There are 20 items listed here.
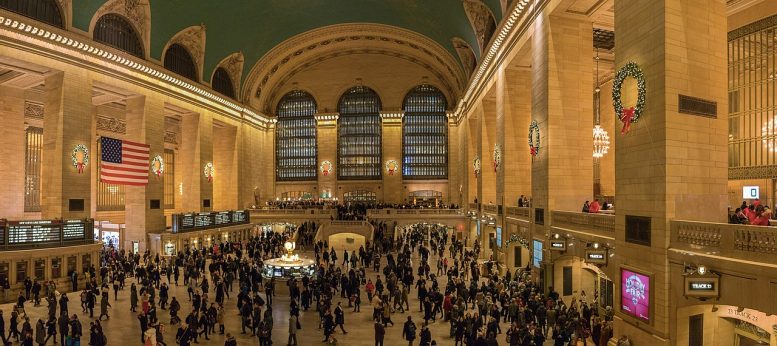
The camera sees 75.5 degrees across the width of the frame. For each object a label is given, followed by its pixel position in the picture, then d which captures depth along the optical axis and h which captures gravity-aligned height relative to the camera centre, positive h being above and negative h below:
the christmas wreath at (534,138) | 16.81 +1.51
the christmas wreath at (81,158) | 22.20 +1.09
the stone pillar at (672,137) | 9.12 +0.86
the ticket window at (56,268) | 18.81 -3.23
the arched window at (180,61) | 30.34 +7.55
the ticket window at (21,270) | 17.67 -3.12
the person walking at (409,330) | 12.14 -3.59
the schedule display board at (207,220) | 26.92 -2.28
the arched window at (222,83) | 36.41 +7.40
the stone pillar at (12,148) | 24.98 +1.70
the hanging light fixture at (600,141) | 16.61 +1.38
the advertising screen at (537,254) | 16.17 -2.33
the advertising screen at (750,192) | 15.28 -0.29
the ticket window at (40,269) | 18.25 -3.16
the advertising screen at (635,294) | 9.47 -2.20
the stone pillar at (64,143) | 21.41 +1.73
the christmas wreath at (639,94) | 9.90 +1.81
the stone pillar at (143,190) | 27.34 -0.43
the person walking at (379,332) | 11.93 -3.58
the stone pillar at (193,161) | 33.28 +1.42
